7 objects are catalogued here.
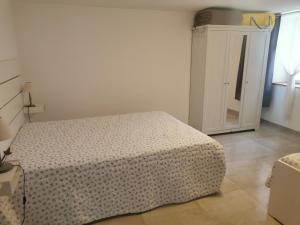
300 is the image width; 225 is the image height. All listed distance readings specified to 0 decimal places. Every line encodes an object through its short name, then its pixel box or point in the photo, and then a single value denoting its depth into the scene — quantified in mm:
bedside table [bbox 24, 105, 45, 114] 3338
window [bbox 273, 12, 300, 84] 4133
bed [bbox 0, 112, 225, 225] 1913
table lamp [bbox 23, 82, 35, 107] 3160
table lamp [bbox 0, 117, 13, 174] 1460
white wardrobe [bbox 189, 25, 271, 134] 3881
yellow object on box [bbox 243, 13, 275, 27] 3912
